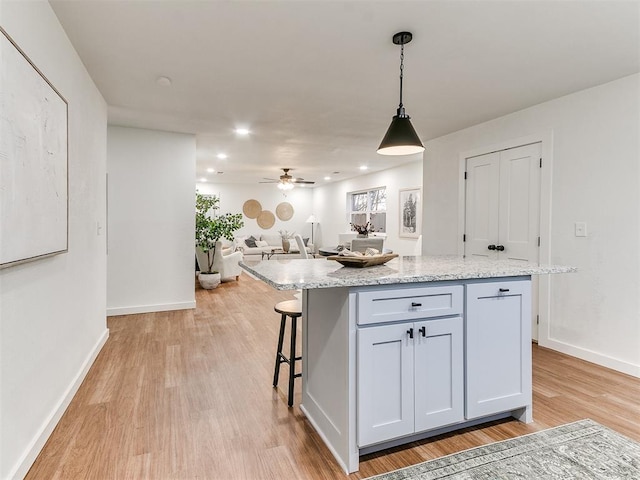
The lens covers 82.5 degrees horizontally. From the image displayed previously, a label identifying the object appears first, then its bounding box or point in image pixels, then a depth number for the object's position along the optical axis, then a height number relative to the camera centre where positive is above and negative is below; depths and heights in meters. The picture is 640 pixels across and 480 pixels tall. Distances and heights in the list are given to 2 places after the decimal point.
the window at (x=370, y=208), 8.64 +0.74
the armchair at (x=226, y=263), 6.92 -0.54
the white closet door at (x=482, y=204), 4.12 +0.40
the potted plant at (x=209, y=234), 6.30 +0.02
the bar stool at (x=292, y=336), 2.38 -0.68
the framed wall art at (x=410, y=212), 7.25 +0.52
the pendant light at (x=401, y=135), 2.33 +0.67
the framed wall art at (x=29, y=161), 1.48 +0.34
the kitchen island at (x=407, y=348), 1.73 -0.58
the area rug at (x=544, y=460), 1.71 -1.10
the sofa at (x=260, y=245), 9.86 -0.25
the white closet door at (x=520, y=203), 3.67 +0.38
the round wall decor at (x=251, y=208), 11.14 +0.85
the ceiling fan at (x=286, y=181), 7.75 +1.20
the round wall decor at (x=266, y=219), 11.36 +0.52
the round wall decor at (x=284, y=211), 11.61 +0.81
